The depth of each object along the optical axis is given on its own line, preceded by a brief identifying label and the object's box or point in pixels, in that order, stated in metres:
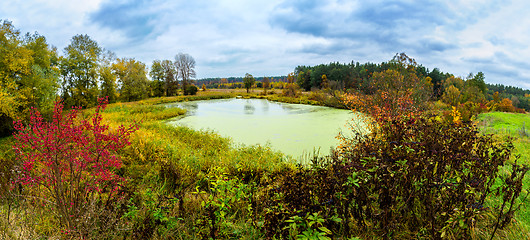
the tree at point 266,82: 48.81
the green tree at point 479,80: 30.65
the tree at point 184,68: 44.44
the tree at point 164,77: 37.53
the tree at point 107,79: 23.78
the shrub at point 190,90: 38.22
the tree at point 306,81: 58.92
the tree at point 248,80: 47.62
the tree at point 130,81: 29.72
